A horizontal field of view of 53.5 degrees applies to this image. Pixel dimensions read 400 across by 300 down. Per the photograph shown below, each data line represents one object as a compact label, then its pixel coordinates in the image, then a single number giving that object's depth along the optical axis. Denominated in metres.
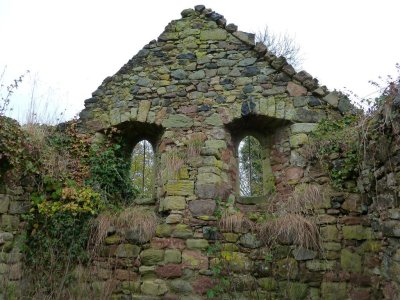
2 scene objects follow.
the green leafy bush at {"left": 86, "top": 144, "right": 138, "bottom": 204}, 6.84
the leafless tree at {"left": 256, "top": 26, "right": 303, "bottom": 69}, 16.19
